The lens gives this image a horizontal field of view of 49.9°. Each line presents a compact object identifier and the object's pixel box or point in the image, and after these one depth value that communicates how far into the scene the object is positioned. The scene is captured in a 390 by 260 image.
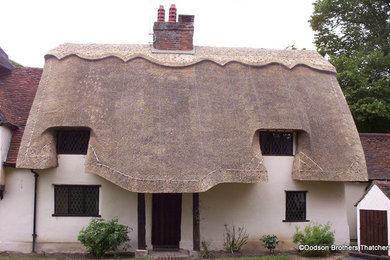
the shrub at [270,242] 13.27
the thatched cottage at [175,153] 12.41
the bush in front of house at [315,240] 12.80
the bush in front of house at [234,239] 13.42
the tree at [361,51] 22.52
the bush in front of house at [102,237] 12.13
